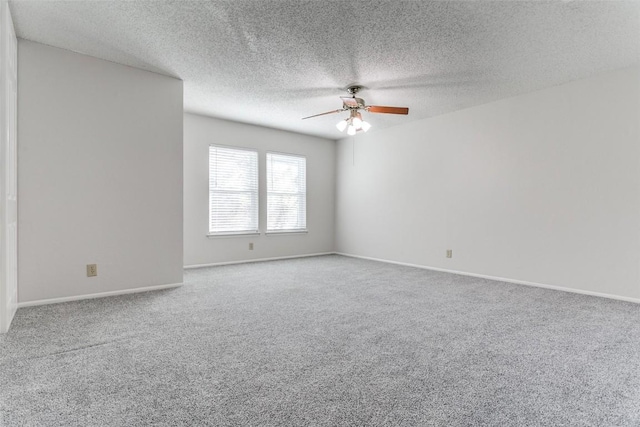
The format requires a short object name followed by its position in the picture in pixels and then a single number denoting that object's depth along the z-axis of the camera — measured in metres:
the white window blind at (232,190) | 5.73
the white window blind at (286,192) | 6.43
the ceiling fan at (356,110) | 4.07
